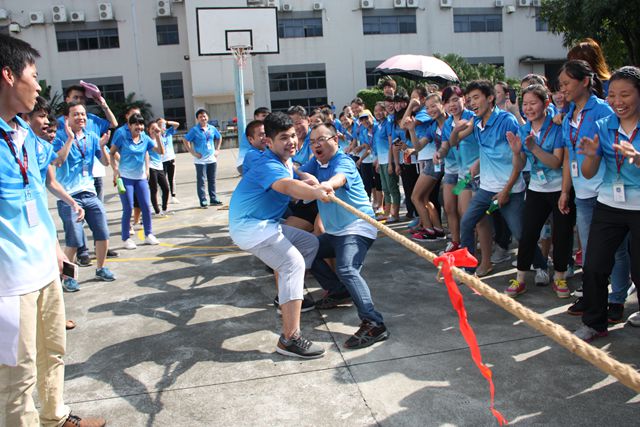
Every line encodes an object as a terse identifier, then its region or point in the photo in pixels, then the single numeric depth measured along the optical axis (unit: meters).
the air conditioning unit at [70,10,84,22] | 33.69
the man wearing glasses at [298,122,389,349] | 3.89
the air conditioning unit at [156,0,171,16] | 34.25
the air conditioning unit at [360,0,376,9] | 34.91
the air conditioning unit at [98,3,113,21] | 33.78
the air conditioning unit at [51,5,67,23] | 33.41
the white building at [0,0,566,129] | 34.22
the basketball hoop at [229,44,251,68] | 11.51
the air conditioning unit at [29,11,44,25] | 33.47
